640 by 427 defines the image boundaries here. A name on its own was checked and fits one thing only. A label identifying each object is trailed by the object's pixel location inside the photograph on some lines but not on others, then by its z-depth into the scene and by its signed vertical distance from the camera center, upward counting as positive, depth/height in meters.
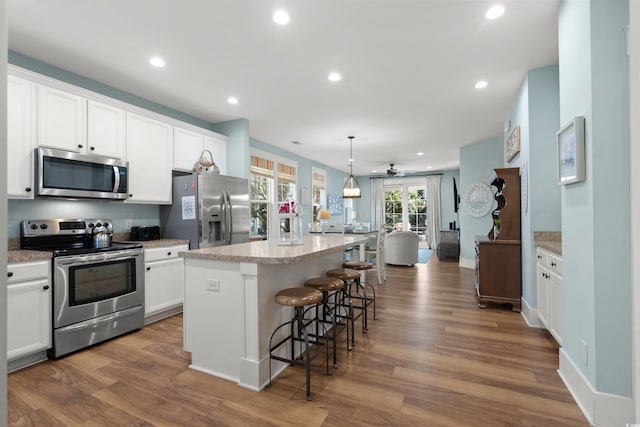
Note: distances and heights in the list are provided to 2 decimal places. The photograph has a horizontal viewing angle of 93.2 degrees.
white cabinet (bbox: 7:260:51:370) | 2.30 -0.73
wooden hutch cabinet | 3.64 -0.50
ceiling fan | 8.11 +1.16
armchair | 6.58 -0.72
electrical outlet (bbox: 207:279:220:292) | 2.21 -0.51
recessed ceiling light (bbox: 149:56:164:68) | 2.89 +1.50
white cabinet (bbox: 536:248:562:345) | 2.50 -0.70
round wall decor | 6.23 +0.30
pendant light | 6.36 +0.50
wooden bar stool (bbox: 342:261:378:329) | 3.26 -0.56
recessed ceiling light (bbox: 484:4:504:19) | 2.23 +1.53
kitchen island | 2.07 -0.67
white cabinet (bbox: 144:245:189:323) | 3.30 -0.76
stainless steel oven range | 2.58 -0.60
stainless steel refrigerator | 3.73 +0.05
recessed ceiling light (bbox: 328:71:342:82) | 3.24 +1.50
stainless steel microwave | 2.67 +0.40
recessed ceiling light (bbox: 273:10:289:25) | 2.28 +1.52
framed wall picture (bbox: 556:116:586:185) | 1.84 +0.40
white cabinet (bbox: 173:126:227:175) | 3.95 +0.95
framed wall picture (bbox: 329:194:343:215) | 9.14 +0.31
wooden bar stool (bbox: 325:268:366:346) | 2.83 -0.58
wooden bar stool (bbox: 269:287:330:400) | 1.98 -0.60
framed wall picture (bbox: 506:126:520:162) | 3.74 +0.92
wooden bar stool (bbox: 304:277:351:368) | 2.39 -0.58
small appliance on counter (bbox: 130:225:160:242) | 3.63 -0.21
